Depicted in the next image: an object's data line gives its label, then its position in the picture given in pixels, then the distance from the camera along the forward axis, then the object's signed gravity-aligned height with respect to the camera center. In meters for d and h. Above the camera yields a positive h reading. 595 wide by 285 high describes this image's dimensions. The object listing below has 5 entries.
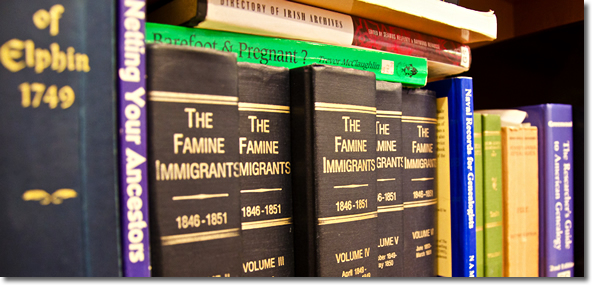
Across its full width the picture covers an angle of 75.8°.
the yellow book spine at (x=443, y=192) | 0.65 -0.08
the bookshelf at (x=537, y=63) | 0.76 +0.18
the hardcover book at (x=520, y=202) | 0.71 -0.11
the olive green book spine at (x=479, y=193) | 0.67 -0.09
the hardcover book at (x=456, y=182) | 0.64 -0.07
